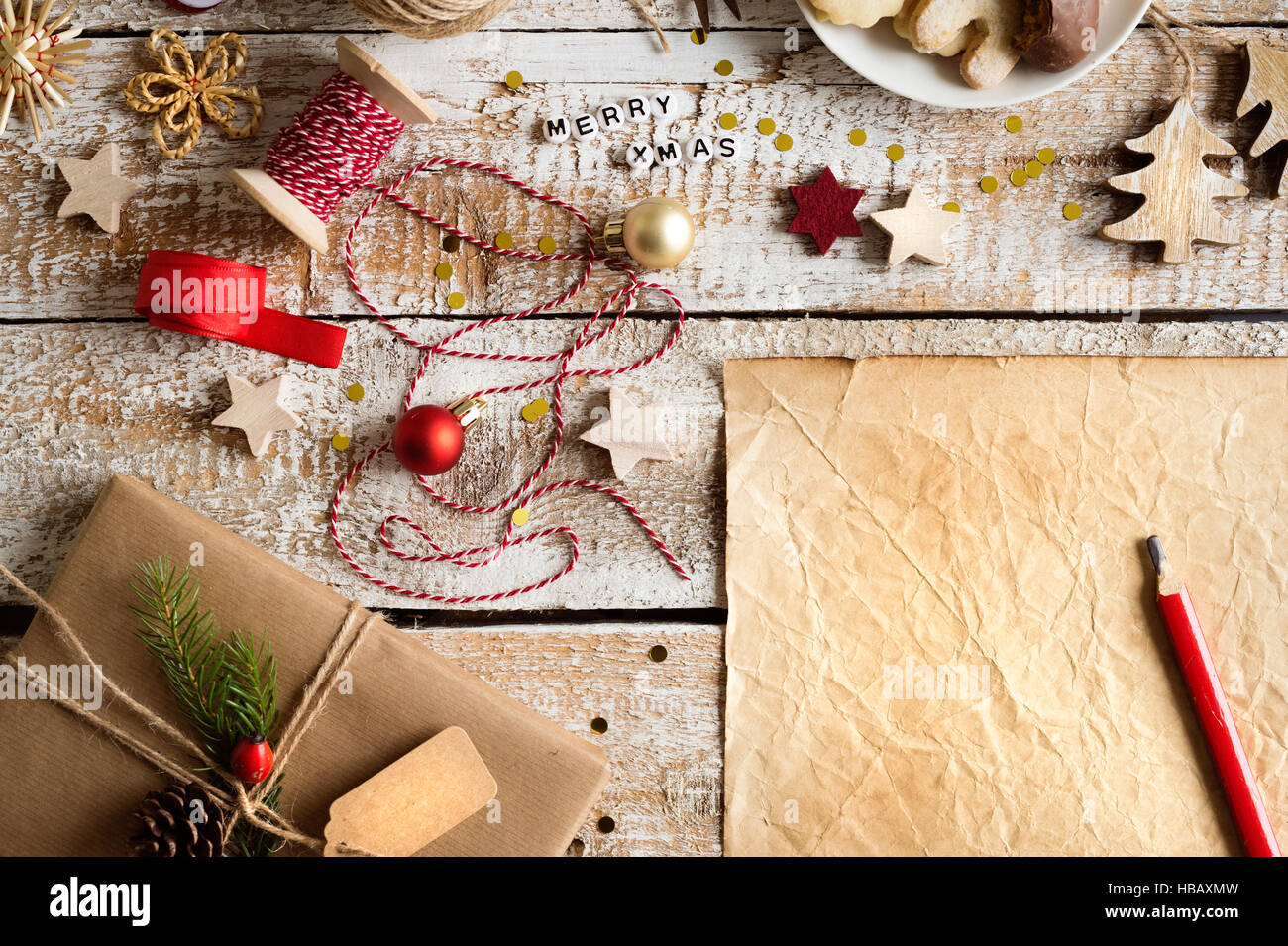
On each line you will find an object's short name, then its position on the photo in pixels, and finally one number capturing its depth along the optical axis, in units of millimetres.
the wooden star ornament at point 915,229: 512
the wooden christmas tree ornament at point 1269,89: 513
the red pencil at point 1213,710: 495
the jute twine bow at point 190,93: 511
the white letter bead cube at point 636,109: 514
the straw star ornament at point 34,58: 504
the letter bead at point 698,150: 515
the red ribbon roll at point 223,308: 493
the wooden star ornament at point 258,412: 513
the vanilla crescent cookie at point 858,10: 489
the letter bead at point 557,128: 515
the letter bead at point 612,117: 516
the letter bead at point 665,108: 516
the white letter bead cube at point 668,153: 515
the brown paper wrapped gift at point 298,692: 486
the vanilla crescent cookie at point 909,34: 496
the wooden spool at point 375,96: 483
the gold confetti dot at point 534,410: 515
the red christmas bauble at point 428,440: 489
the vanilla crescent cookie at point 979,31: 490
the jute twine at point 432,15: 479
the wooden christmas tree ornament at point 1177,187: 513
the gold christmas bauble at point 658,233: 495
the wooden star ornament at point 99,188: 514
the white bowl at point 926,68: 500
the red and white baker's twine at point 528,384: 514
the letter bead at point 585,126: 515
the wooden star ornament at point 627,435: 511
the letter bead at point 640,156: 514
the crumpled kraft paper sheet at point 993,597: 503
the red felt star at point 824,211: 514
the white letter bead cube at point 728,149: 516
